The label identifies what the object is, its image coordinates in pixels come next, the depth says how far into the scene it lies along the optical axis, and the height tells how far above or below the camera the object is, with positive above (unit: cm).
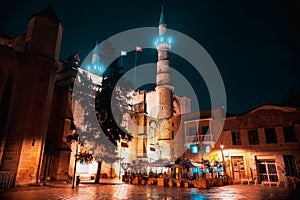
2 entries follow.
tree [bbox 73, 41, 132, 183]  2083 +499
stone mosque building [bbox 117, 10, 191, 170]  3731 +881
